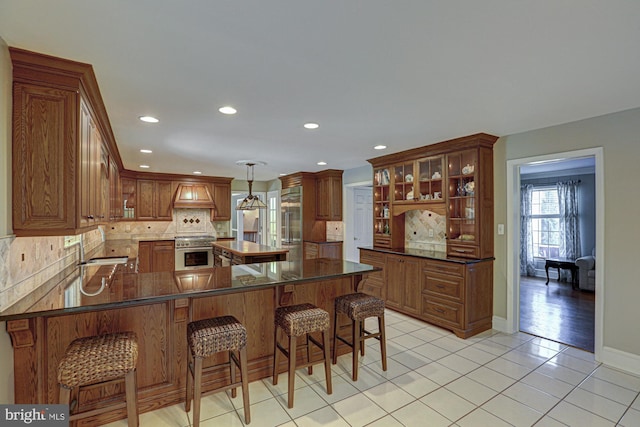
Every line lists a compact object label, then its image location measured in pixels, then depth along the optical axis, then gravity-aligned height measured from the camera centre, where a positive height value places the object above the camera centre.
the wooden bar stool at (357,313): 2.65 -0.86
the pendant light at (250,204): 5.40 +0.23
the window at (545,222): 6.81 -0.16
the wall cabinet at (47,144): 1.81 +0.45
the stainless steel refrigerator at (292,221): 6.78 -0.10
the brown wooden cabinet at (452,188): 3.77 +0.37
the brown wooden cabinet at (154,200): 6.80 +0.38
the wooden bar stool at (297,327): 2.30 -0.84
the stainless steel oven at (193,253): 6.60 -0.77
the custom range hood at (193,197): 7.04 +0.46
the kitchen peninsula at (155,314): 1.82 -0.71
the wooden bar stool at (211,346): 1.98 -0.85
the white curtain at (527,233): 7.18 -0.42
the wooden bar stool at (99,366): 1.63 -0.80
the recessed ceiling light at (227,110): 2.74 +0.96
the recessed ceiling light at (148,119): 3.01 +0.97
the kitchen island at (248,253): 4.62 -0.56
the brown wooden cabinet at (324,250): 6.32 -0.69
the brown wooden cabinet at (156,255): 6.49 -0.81
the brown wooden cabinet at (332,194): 6.42 +0.46
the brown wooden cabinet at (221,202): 7.47 +0.36
